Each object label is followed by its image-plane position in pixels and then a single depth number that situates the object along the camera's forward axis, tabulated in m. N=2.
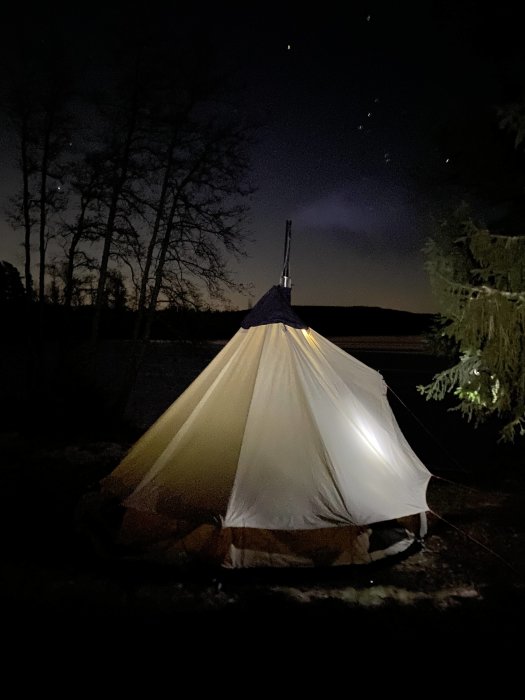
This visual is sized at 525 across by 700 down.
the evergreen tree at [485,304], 6.39
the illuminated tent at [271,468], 4.52
